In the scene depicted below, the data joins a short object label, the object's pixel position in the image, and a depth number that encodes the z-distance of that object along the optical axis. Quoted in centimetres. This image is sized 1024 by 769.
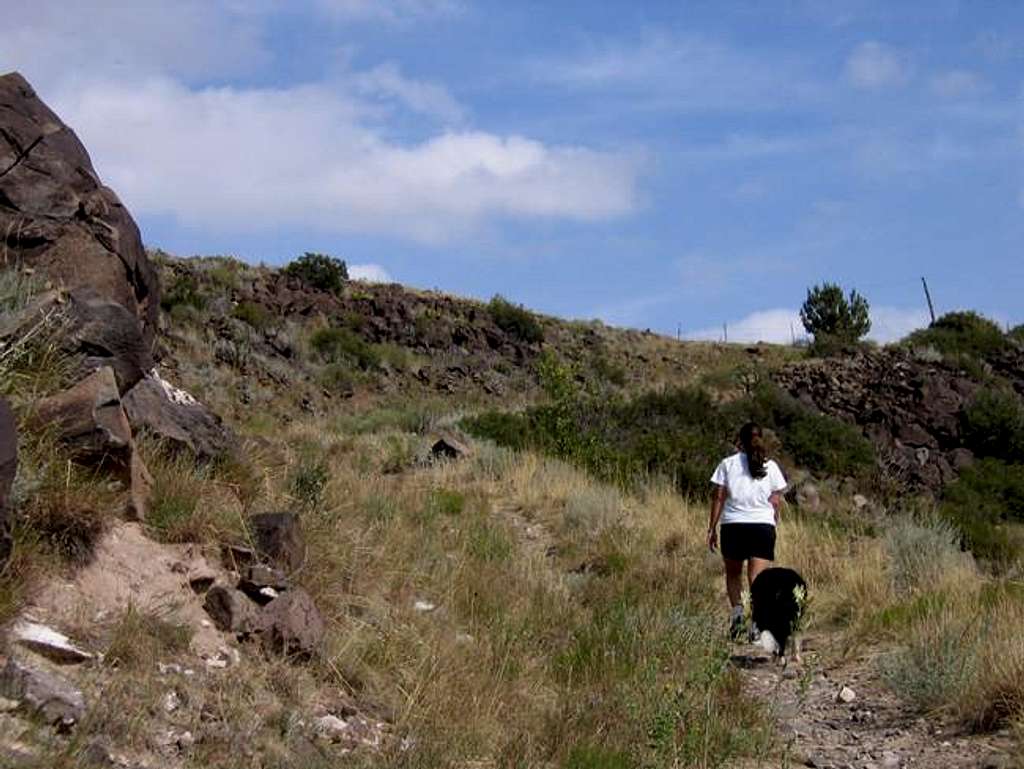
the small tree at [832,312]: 4900
